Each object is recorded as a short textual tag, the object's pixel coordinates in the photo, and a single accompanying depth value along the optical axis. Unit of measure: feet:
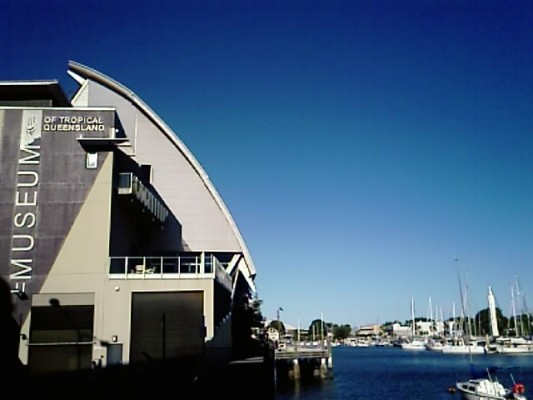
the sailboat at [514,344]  361.92
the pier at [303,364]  191.78
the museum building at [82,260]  88.84
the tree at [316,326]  573.74
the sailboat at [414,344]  492.04
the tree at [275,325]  390.75
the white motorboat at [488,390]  121.60
